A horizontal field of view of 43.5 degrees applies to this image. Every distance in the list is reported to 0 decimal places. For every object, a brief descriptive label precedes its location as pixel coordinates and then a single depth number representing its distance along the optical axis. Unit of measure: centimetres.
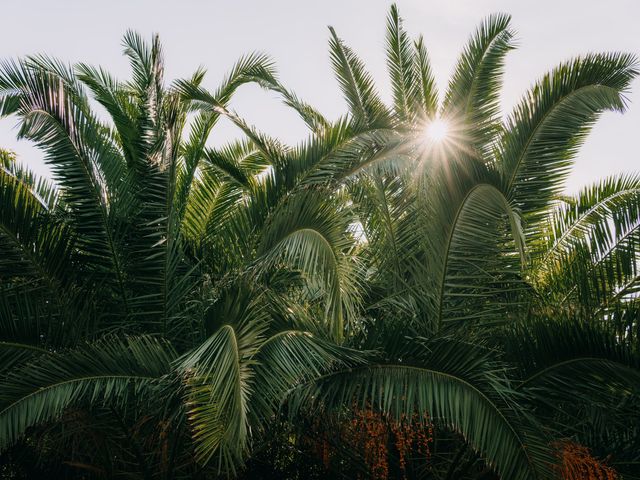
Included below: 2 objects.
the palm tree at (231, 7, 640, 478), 609
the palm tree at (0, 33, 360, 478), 618
